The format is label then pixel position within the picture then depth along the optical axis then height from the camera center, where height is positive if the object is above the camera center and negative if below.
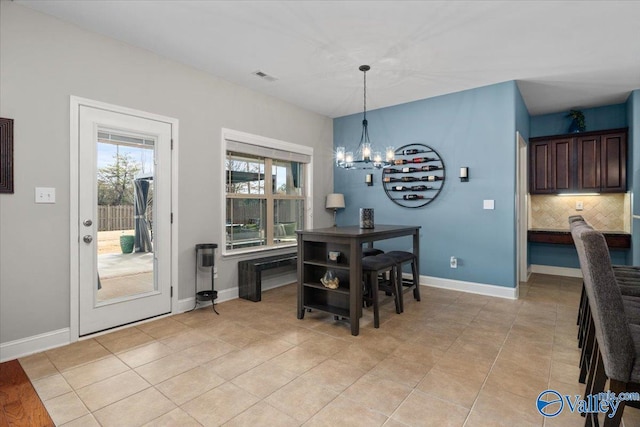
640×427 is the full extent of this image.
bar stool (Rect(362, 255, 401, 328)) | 3.23 -0.67
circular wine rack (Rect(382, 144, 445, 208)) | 4.86 +0.58
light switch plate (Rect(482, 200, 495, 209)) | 4.38 +0.13
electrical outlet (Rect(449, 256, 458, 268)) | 4.66 -0.70
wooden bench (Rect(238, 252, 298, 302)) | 4.12 -0.78
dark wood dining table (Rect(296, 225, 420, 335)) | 3.07 -0.54
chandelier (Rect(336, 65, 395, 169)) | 3.73 +0.68
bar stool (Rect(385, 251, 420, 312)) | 3.63 -0.67
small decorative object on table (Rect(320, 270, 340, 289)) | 3.31 -0.68
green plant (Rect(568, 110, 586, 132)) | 5.29 +1.53
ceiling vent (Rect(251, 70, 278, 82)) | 3.95 +1.73
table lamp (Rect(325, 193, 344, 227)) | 5.66 +0.22
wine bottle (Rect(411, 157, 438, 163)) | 4.89 +0.82
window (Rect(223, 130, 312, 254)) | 4.38 +0.34
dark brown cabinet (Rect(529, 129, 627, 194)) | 4.89 +0.80
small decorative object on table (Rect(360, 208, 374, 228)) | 3.83 -0.06
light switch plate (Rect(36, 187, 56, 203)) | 2.70 +0.17
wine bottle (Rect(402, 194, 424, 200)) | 5.02 +0.26
